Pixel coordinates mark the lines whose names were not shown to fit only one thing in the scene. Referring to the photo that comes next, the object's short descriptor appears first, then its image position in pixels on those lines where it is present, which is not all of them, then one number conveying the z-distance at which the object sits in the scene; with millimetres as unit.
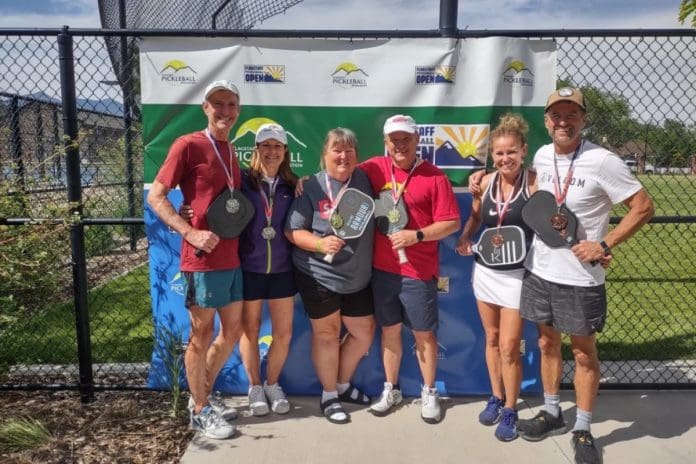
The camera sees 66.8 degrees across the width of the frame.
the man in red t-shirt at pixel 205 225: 2908
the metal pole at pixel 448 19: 3473
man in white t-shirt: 2773
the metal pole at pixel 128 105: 4454
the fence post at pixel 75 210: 3299
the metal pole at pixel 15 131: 5473
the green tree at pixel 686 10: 4160
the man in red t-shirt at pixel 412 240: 3180
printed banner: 3553
